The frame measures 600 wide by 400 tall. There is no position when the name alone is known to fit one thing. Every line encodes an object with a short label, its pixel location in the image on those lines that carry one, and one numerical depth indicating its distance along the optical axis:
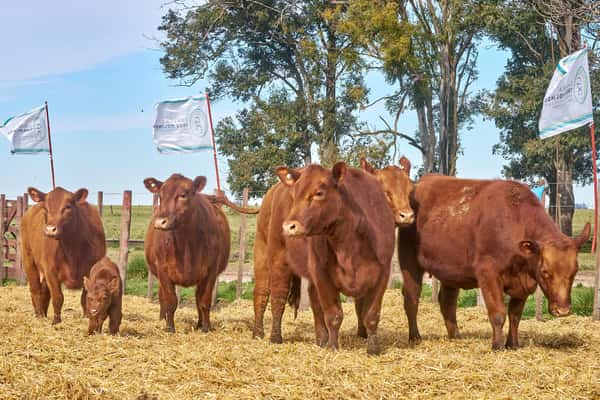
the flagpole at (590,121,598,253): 12.35
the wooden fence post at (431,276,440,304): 13.43
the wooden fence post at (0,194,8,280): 19.36
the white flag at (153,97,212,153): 17.00
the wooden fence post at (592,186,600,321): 11.30
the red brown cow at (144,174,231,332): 9.18
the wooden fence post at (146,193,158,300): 14.56
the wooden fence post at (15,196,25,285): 18.70
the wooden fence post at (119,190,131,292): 14.26
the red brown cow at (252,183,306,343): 8.03
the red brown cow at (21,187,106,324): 9.95
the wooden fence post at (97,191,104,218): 16.49
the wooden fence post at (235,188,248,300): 14.30
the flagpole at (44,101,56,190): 17.71
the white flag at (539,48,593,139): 14.50
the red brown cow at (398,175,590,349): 7.36
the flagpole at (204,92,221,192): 15.96
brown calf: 8.48
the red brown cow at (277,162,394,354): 6.89
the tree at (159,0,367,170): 29.22
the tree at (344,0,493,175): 26.45
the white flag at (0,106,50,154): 18.97
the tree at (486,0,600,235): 25.38
